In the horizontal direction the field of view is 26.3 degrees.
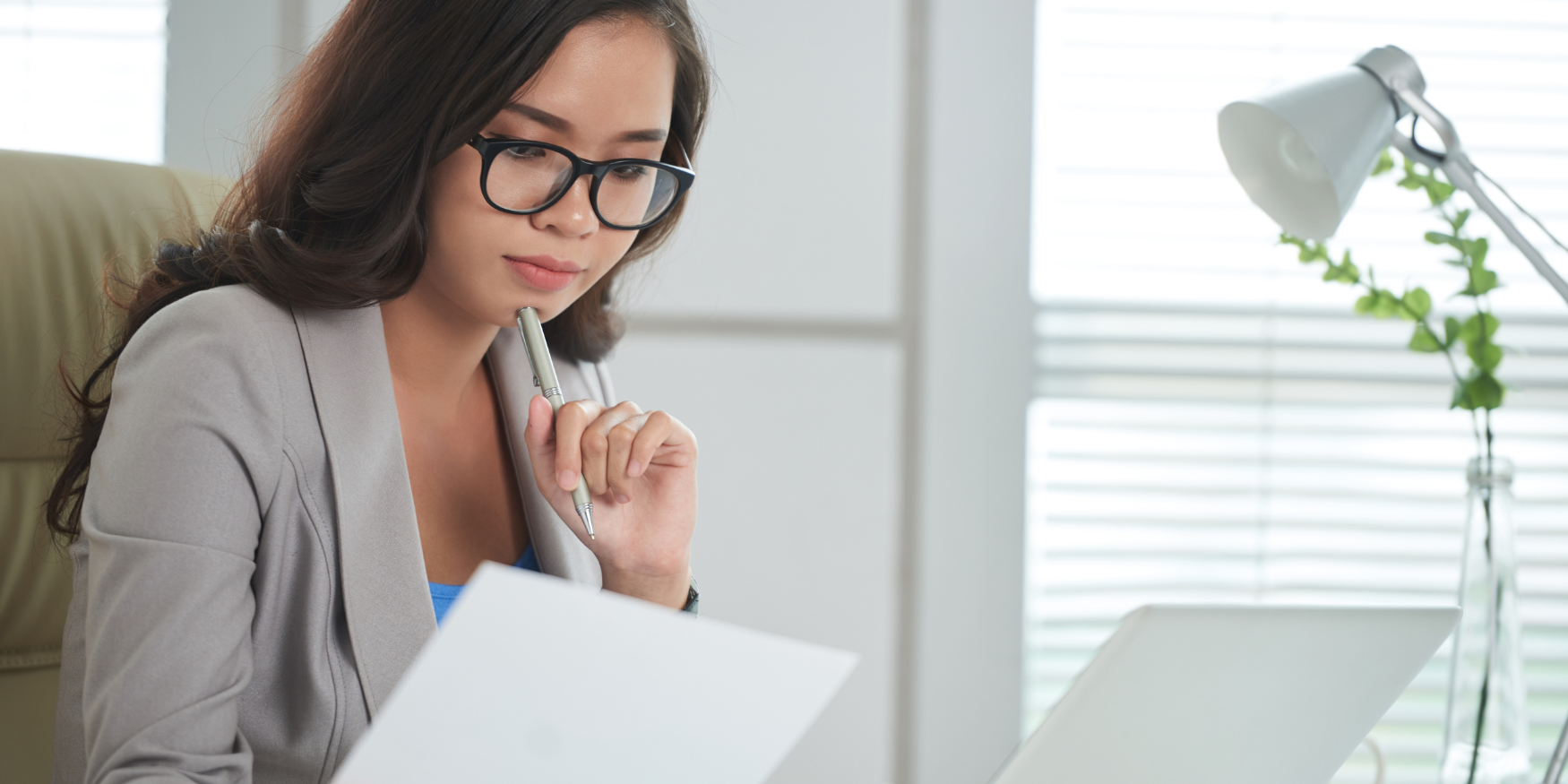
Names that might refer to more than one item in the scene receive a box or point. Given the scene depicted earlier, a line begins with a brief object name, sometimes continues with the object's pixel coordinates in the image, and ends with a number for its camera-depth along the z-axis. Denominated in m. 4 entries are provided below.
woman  1.87
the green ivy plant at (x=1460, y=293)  2.14
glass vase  2.07
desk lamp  2.03
